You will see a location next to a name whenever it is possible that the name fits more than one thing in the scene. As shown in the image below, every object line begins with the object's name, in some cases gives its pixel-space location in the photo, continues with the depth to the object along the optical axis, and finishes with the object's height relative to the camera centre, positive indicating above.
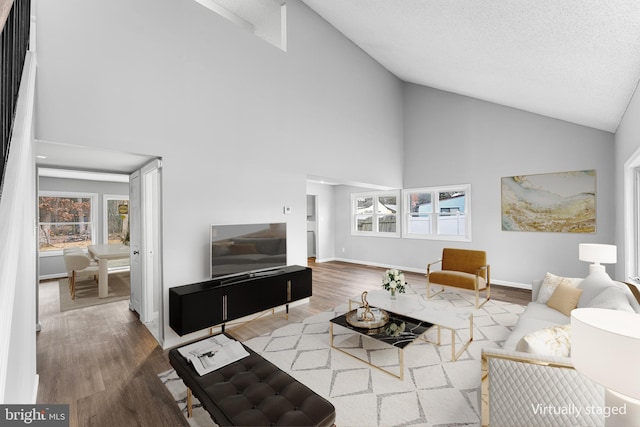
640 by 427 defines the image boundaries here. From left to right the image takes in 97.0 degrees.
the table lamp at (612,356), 1.08 -0.59
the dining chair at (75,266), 5.06 -0.92
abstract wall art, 4.72 +0.17
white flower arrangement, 3.44 -0.84
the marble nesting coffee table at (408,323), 2.71 -1.17
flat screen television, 3.57 -0.48
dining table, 4.86 -0.86
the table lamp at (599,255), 3.32 -0.52
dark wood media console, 3.08 -1.03
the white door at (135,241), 3.96 -0.37
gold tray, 2.86 -1.14
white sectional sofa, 1.49 -0.97
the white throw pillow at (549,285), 3.22 -0.86
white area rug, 2.14 -1.50
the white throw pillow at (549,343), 1.66 -0.78
